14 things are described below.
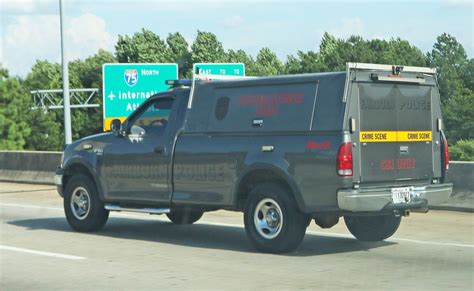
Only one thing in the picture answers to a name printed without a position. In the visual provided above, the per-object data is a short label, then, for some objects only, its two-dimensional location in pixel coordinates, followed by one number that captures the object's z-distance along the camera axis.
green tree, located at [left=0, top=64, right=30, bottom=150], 72.19
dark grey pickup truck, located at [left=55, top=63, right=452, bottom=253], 10.42
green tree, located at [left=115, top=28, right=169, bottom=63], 75.88
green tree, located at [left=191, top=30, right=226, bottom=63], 76.24
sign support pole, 23.69
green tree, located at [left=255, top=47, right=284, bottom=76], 103.06
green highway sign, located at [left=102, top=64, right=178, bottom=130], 22.09
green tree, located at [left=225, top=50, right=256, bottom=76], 94.19
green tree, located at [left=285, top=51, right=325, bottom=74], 83.50
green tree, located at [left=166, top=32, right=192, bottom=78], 82.44
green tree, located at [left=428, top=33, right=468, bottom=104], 69.75
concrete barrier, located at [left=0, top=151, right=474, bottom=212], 23.84
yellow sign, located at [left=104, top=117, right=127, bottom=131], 21.44
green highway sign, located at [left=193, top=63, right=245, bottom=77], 22.58
